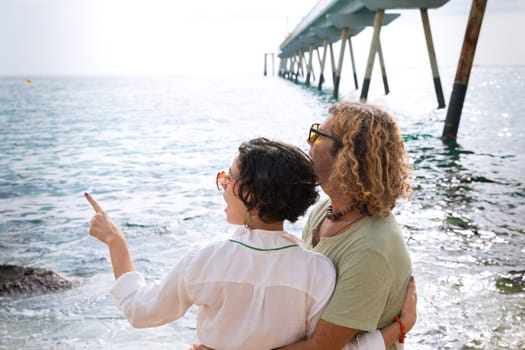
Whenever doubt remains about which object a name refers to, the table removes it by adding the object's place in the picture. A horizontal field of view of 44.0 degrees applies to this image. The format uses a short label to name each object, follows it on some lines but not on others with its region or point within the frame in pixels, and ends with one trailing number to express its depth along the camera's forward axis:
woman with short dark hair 1.91
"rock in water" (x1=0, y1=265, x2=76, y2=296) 5.45
